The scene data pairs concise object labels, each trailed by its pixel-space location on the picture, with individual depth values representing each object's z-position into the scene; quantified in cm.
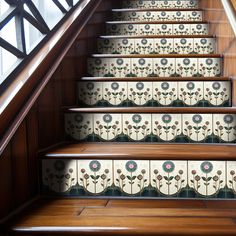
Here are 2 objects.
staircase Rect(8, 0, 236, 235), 150
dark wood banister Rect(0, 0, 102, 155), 129
